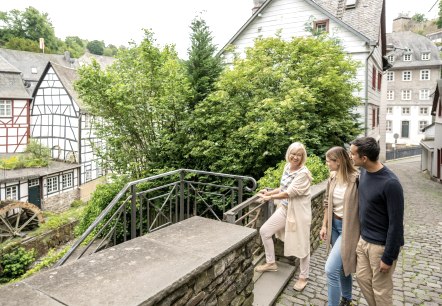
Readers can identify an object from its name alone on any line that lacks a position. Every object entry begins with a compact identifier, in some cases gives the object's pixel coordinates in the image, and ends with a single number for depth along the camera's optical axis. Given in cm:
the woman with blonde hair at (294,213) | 385
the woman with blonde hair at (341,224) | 315
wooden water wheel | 1817
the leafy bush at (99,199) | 998
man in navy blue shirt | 266
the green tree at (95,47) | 8311
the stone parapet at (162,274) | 203
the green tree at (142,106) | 972
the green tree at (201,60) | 1059
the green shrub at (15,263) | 1446
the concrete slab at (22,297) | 191
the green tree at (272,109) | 826
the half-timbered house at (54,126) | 2434
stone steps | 375
